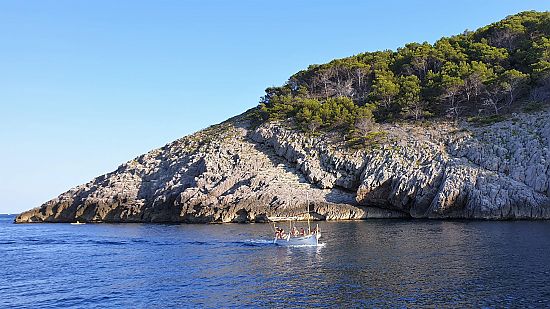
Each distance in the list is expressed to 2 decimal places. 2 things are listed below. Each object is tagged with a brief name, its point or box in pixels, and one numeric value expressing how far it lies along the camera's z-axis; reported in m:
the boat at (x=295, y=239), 56.94
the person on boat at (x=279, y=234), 60.88
